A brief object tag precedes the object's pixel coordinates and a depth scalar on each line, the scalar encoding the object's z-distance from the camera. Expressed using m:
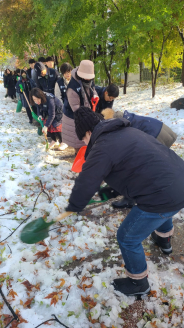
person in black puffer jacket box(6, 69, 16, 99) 12.09
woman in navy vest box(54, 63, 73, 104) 4.84
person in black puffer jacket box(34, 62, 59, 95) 5.91
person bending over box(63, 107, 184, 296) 1.47
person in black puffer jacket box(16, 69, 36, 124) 7.95
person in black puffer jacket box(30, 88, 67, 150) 4.75
